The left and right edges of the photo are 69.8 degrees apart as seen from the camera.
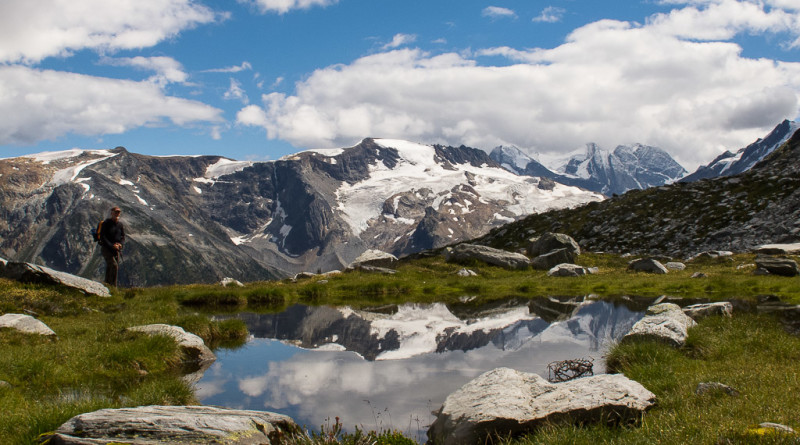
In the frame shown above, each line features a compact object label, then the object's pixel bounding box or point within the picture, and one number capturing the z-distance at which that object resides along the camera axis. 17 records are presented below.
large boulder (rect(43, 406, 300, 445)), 7.46
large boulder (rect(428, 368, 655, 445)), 8.99
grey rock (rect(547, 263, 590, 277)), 39.31
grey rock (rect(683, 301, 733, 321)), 19.11
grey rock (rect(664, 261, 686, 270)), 40.56
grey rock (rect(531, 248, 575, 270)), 44.75
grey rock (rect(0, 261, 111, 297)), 25.17
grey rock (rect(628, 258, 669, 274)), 38.50
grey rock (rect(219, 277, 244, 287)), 38.46
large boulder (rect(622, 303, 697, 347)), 14.90
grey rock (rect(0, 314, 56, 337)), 16.78
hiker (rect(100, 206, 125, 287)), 29.08
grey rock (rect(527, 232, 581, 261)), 47.25
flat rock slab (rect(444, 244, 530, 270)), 44.94
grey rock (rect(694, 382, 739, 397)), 9.69
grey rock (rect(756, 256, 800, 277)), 32.34
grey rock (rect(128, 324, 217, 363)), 16.44
